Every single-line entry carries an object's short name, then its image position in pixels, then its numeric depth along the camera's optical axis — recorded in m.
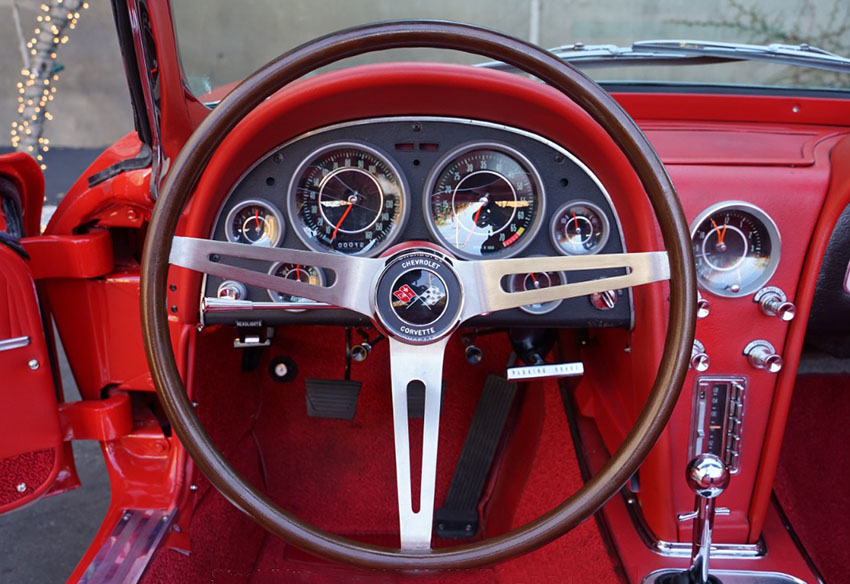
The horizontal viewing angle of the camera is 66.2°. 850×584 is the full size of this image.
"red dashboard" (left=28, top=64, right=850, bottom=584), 1.15
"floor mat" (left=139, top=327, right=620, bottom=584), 1.93
